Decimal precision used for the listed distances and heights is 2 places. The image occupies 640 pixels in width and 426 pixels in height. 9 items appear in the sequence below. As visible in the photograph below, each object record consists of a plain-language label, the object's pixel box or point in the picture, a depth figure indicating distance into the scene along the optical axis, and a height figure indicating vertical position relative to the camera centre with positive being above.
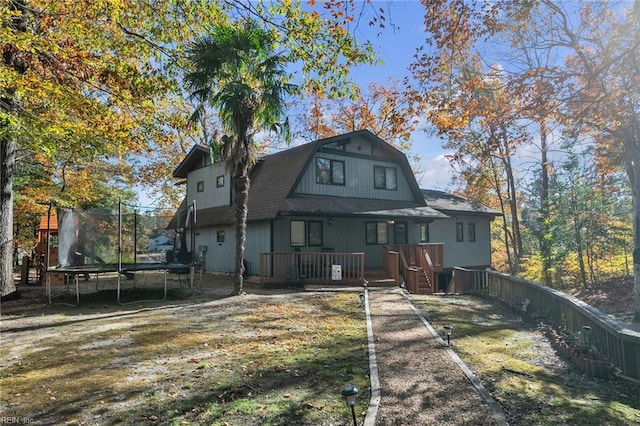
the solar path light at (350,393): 3.30 -1.30
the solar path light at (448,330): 6.21 -1.46
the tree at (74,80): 7.80 +3.65
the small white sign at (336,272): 13.73 -1.15
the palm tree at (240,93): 10.56 +4.20
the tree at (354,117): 29.80 +9.65
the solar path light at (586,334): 6.12 -1.59
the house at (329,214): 15.02 +1.12
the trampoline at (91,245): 10.23 -0.04
